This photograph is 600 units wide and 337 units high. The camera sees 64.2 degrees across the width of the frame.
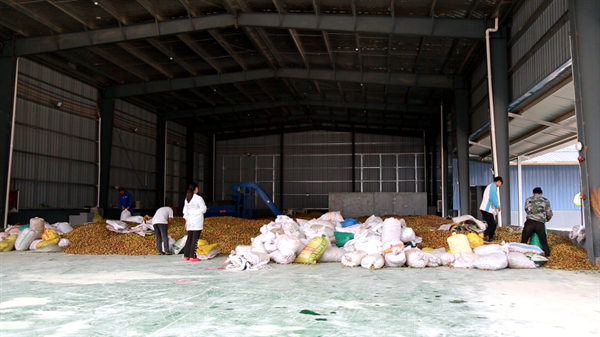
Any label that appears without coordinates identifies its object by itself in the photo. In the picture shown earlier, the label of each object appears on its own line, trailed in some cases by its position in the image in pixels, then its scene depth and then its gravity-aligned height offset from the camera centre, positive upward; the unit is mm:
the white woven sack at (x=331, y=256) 9562 -1187
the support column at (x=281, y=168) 36281 +2193
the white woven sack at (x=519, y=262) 8719 -1188
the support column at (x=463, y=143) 19938 +2334
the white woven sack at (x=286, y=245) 9018 -921
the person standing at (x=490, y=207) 10875 -234
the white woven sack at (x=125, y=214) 16244 -610
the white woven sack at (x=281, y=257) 9039 -1158
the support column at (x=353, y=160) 35656 +2748
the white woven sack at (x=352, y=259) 8844 -1158
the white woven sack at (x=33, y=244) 11807 -1195
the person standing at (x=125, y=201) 17688 -177
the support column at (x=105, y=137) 22641 +2856
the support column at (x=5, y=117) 16328 +2741
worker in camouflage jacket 9500 -386
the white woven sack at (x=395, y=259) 8617 -1128
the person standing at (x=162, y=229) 10438 -734
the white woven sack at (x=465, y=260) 8797 -1172
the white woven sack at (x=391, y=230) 10125 -724
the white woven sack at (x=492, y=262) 8555 -1169
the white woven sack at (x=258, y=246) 9266 -980
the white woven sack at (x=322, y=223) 11951 -671
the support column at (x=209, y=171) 36575 +1973
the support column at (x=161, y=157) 28531 +2395
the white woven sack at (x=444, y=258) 9070 -1162
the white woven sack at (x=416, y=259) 8703 -1138
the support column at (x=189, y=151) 32969 +3155
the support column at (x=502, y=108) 14414 +2739
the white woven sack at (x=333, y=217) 14109 -609
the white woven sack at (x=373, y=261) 8567 -1170
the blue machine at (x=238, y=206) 25609 -515
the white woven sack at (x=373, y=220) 12981 -645
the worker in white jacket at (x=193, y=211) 9375 -287
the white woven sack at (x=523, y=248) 9156 -990
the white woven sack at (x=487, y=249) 9115 -1011
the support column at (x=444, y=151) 25172 +2520
